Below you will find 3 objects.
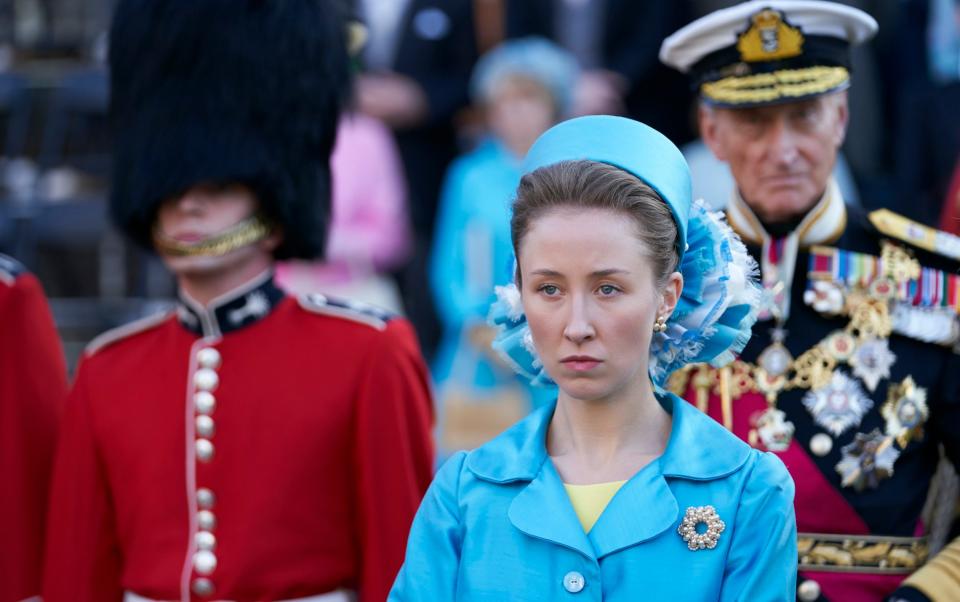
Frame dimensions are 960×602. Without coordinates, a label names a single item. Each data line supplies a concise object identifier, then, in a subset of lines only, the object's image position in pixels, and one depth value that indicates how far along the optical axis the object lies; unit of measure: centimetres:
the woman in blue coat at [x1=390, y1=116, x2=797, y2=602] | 585
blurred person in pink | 1430
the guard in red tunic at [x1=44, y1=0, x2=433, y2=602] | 786
